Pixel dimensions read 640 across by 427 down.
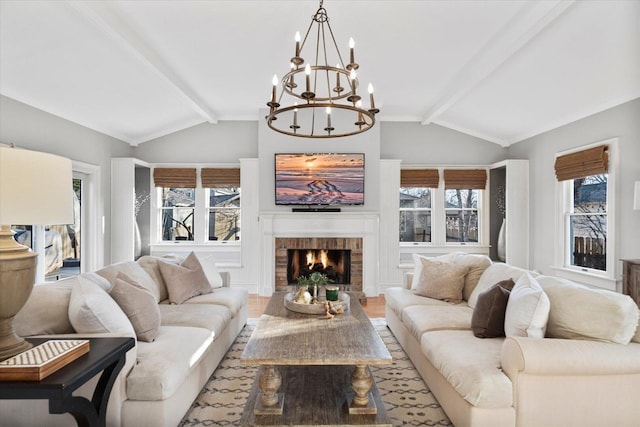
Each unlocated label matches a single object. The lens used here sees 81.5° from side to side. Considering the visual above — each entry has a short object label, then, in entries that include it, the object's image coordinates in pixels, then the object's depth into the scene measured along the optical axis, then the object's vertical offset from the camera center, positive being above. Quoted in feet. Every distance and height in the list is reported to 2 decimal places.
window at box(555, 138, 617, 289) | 13.64 +0.04
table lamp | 4.80 +0.05
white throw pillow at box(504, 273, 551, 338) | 6.98 -1.89
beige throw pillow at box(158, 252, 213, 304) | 11.12 -2.03
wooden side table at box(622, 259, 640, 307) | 11.29 -1.96
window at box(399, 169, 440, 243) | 20.74 +0.03
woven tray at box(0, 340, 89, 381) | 4.60 -1.90
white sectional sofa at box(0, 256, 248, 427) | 6.14 -2.74
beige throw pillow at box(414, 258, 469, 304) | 11.35 -2.07
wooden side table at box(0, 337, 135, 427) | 4.54 -2.18
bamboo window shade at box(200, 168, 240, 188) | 20.08 +2.00
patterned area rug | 7.38 -4.06
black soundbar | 18.28 +0.25
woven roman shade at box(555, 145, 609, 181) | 13.70 +2.04
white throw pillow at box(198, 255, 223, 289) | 12.67 -2.02
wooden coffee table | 6.57 -3.26
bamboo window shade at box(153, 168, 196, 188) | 20.20 +1.99
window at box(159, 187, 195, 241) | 20.72 -0.02
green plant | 10.30 -1.85
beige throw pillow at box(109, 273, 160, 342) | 7.66 -1.97
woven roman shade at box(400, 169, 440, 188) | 20.25 +2.04
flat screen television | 18.04 +1.76
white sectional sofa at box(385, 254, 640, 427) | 6.18 -2.70
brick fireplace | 18.21 -1.66
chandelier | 7.29 +4.72
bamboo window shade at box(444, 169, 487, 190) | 20.26 +1.94
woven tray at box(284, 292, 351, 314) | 9.43 -2.38
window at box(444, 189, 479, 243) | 20.80 -0.02
